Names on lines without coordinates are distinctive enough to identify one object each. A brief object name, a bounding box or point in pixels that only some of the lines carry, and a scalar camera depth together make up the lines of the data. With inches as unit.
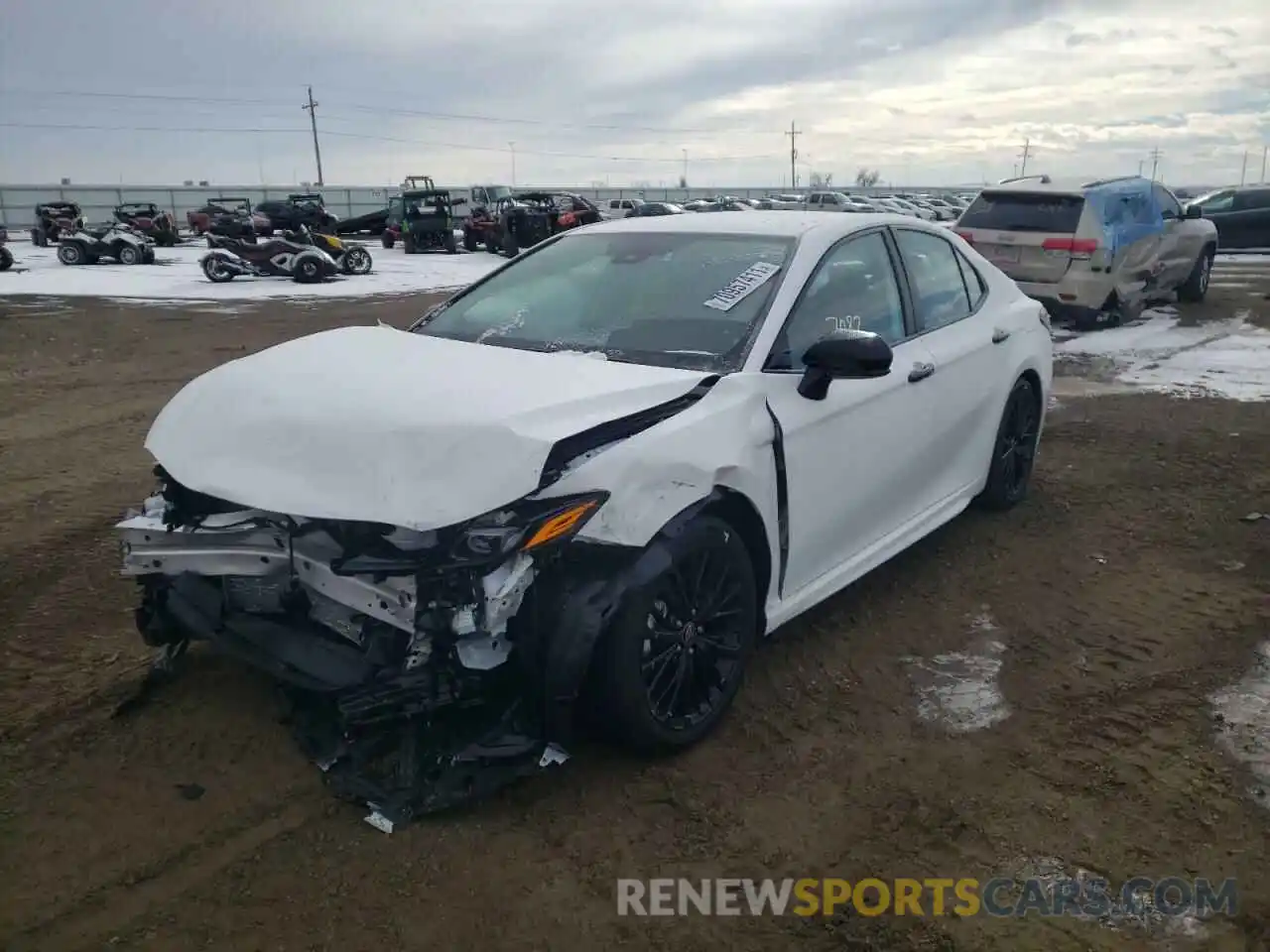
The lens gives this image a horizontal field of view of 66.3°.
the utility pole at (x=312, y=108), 2994.6
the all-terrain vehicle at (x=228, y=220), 1178.0
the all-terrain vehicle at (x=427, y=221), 1141.1
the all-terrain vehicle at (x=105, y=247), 946.7
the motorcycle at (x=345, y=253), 862.5
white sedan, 104.7
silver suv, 423.2
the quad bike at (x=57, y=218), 1224.2
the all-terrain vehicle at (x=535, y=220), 1018.7
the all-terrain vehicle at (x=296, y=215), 1238.8
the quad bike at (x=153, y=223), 1258.0
